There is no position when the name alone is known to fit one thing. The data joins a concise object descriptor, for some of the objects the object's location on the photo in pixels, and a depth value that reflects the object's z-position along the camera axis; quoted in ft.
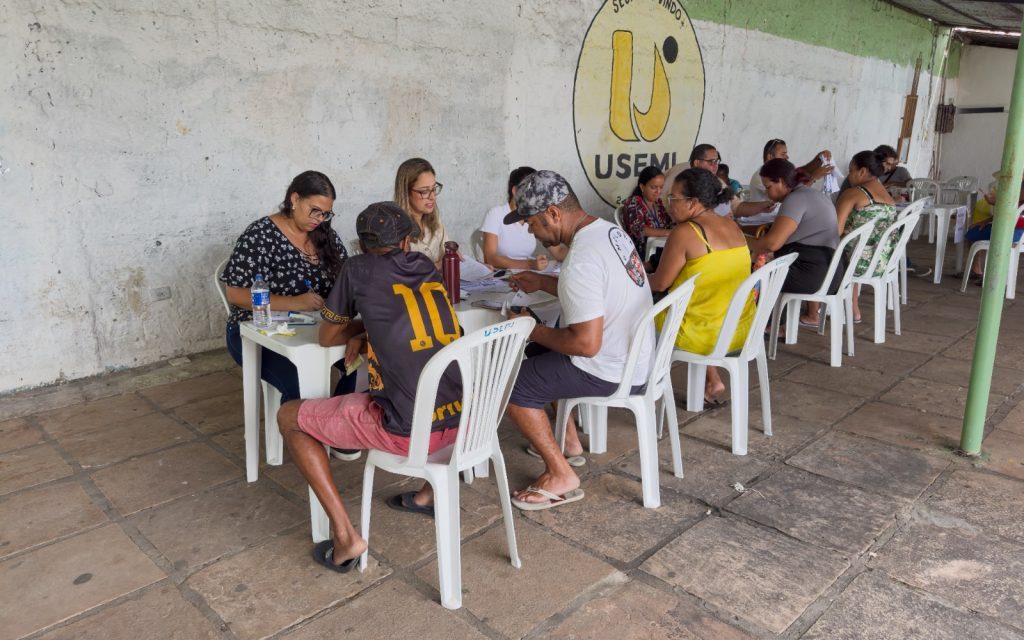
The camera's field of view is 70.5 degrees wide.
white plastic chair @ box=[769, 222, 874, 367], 13.73
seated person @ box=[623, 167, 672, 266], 14.97
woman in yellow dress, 9.85
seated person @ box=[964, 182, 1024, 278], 20.49
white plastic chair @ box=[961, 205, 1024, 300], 18.91
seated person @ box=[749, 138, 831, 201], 19.65
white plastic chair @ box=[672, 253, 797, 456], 9.69
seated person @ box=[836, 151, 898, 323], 15.19
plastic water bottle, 8.14
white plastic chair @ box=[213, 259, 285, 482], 9.20
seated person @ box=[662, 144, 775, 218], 16.58
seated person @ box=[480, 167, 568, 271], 12.49
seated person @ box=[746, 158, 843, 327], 13.91
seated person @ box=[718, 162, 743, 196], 18.08
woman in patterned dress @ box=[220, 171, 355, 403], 9.02
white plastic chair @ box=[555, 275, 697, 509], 8.18
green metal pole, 8.96
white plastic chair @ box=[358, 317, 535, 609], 6.30
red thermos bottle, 9.30
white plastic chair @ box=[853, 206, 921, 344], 15.21
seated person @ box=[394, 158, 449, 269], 10.94
